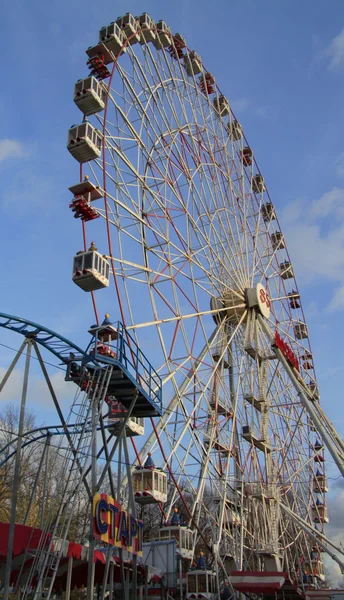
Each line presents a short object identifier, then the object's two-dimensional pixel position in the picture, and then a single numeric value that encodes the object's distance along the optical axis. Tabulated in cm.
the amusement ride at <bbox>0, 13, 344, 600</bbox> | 1145
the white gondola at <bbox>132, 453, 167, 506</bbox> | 1437
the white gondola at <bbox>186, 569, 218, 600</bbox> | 1689
